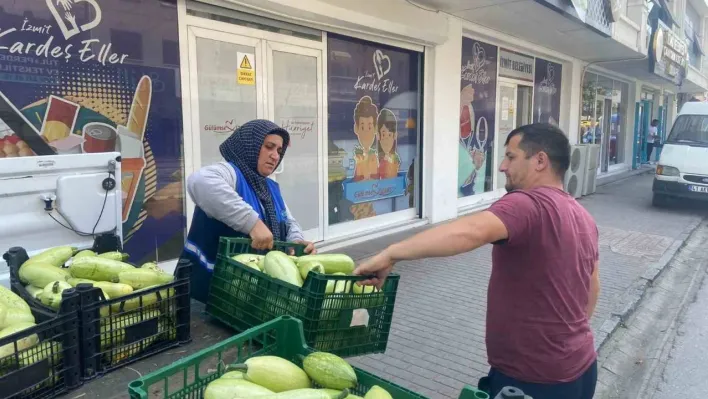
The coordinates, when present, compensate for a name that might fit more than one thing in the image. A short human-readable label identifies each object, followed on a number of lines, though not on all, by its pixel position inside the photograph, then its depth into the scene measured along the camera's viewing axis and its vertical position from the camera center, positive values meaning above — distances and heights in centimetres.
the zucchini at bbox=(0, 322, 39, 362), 176 -73
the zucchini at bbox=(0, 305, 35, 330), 193 -70
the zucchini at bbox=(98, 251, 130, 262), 257 -62
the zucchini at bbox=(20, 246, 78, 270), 245 -60
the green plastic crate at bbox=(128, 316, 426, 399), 147 -74
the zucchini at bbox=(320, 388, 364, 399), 154 -77
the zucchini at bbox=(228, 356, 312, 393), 157 -73
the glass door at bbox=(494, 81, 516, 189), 1110 +42
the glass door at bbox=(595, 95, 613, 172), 1756 +13
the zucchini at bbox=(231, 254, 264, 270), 235 -58
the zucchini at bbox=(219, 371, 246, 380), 158 -74
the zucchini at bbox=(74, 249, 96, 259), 247 -60
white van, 1052 -55
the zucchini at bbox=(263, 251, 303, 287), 219 -58
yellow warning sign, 563 +67
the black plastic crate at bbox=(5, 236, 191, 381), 201 -78
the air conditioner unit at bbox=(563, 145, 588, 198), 1188 -91
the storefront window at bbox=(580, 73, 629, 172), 1605 +56
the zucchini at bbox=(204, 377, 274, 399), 147 -73
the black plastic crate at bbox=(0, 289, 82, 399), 177 -81
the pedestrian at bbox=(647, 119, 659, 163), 2183 -5
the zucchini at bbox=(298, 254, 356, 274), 233 -58
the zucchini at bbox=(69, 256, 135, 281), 231 -61
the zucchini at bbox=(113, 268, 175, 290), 230 -65
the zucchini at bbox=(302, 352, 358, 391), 162 -75
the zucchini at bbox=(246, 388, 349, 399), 143 -73
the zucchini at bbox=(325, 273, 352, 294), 202 -60
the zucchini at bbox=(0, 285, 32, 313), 206 -68
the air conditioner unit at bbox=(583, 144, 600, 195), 1245 -90
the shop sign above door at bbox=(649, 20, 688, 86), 1428 +236
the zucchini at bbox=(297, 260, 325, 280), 224 -59
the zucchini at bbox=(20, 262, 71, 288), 229 -63
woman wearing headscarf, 270 -37
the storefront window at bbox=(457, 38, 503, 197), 976 +33
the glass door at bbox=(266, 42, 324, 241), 614 +14
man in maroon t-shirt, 198 -57
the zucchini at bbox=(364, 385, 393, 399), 152 -76
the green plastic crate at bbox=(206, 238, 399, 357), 201 -71
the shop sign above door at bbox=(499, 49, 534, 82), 1094 +146
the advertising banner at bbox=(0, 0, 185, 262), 400 +31
